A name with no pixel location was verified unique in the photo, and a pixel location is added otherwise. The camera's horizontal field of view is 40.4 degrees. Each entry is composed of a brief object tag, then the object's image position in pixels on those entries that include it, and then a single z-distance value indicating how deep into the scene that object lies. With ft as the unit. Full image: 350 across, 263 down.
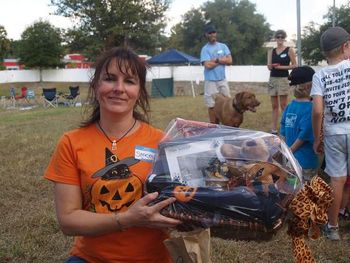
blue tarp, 82.69
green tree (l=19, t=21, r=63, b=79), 159.84
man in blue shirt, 28.63
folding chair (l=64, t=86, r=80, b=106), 67.05
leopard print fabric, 5.84
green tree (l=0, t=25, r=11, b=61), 153.58
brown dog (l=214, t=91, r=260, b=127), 27.20
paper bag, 6.18
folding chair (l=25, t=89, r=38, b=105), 75.05
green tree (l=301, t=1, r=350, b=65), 117.50
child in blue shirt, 14.11
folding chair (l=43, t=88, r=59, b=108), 66.41
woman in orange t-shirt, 6.66
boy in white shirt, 12.09
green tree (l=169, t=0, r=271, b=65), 211.41
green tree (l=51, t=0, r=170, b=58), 145.18
